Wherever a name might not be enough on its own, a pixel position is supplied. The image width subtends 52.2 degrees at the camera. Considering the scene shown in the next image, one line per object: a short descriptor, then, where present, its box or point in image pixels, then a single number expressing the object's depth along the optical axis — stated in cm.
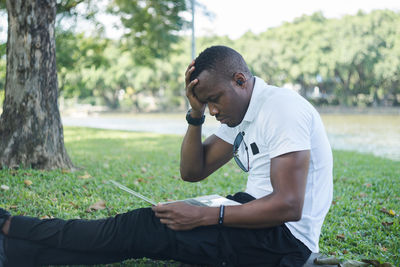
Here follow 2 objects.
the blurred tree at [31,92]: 599
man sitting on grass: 219
